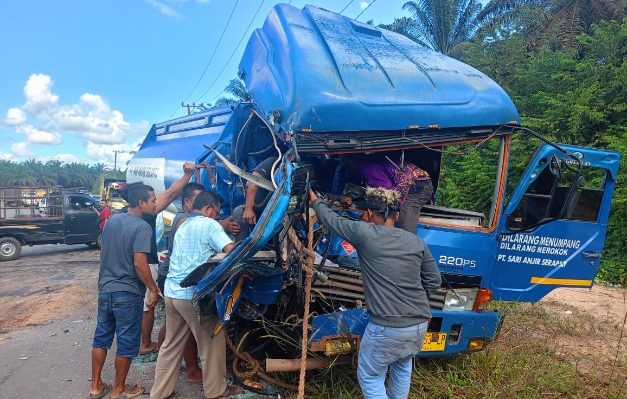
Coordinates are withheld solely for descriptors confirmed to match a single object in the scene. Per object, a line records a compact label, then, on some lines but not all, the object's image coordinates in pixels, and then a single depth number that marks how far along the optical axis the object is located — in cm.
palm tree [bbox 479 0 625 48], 1373
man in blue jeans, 263
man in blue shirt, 335
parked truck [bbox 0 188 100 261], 1136
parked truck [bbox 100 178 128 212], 1583
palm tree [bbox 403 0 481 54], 1753
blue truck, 301
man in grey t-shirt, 357
